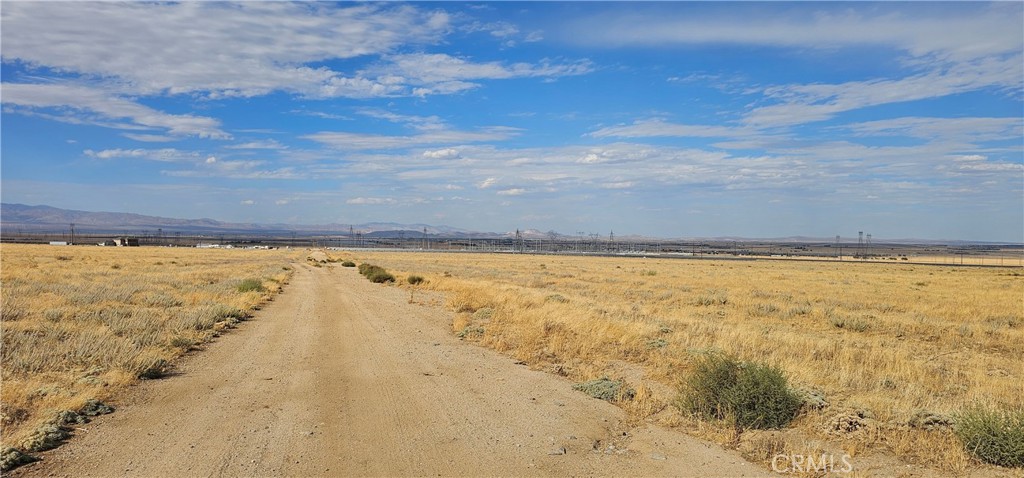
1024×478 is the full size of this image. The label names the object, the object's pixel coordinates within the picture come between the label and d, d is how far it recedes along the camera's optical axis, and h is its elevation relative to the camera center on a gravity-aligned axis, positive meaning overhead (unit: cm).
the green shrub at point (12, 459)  612 -226
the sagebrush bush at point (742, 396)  805 -202
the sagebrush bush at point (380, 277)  3806 -254
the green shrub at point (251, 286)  2636 -225
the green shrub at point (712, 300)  2777 -256
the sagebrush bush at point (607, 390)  955 -231
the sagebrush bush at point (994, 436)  655 -201
